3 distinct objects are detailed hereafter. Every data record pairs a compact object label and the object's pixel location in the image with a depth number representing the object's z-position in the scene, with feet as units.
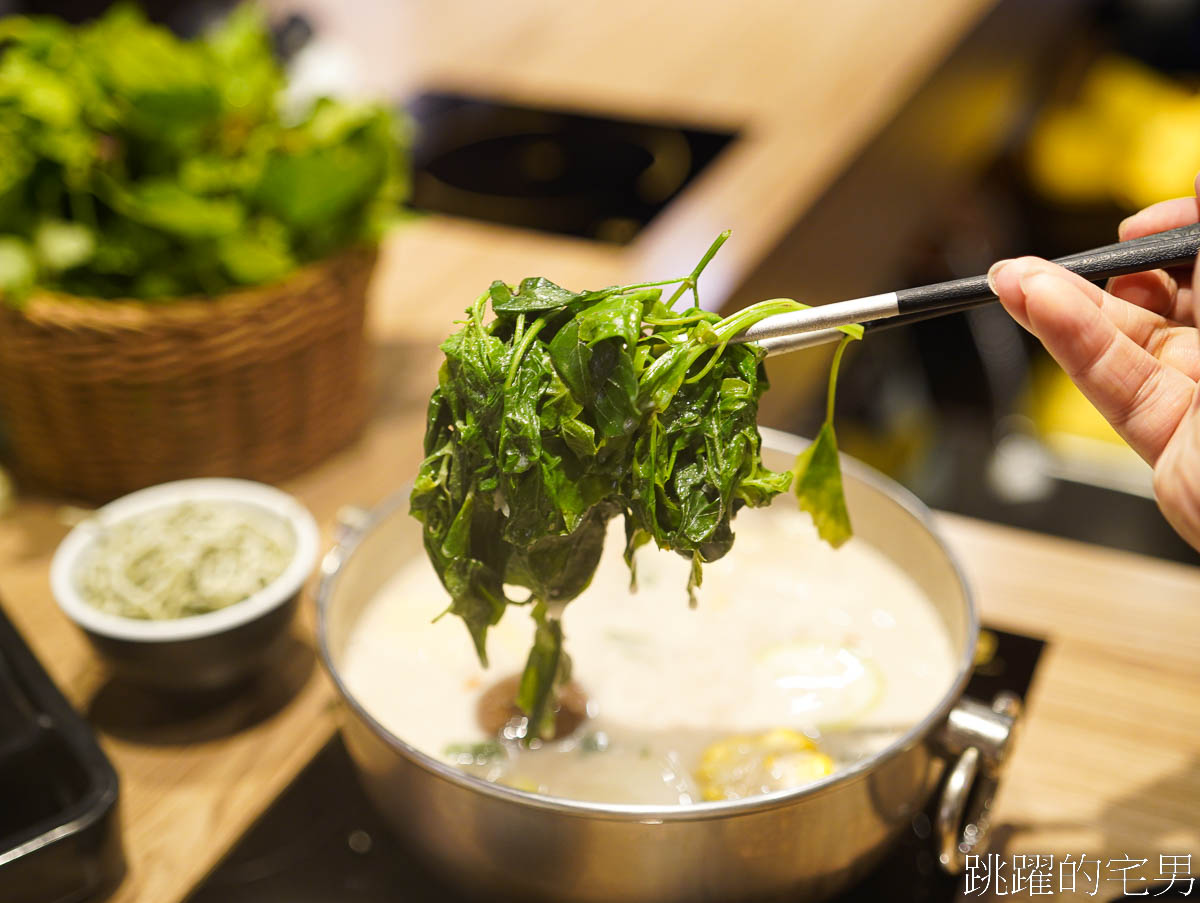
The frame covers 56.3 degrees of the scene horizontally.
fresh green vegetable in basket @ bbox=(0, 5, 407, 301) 4.65
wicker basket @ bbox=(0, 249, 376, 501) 4.58
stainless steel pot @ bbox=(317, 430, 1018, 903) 2.96
